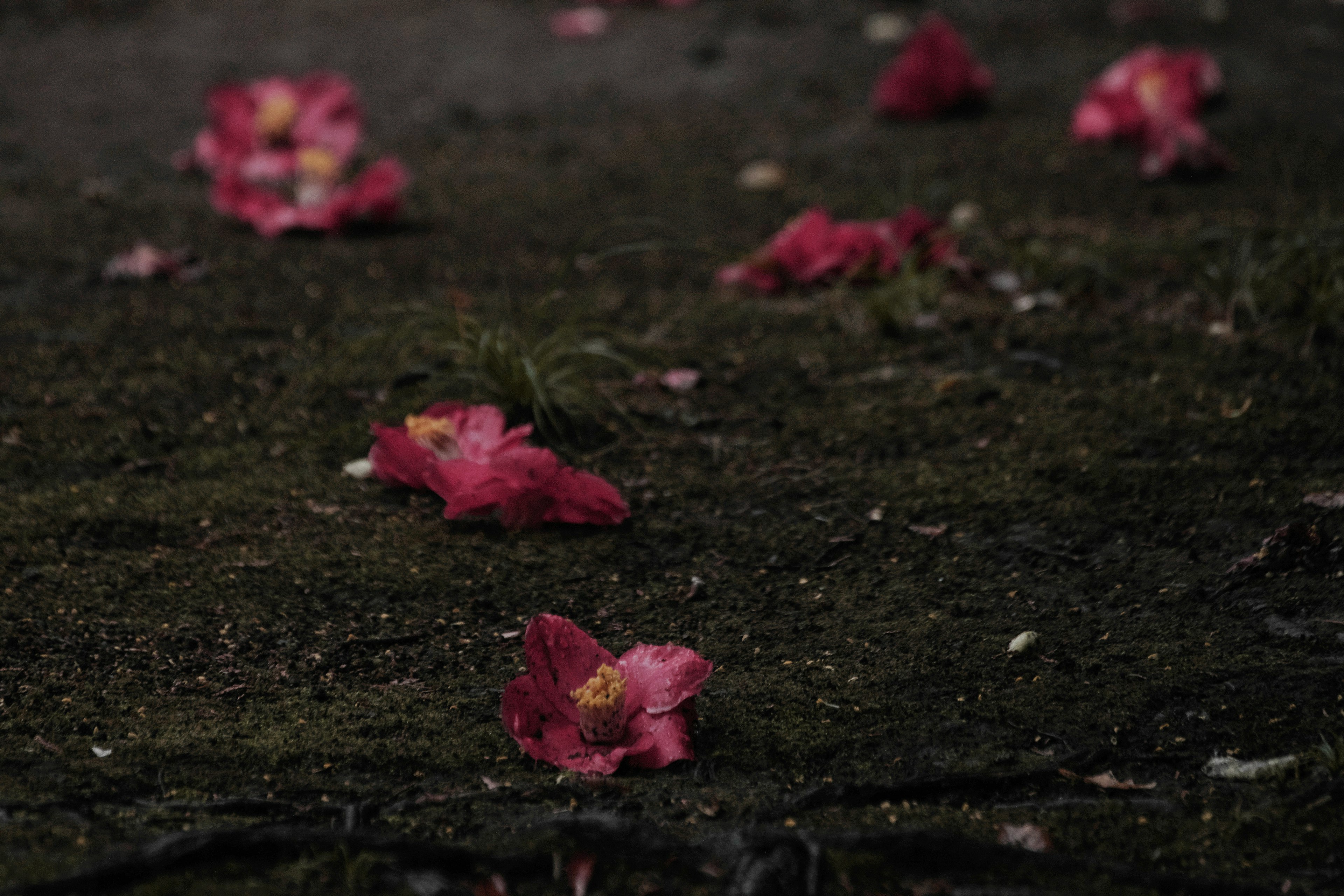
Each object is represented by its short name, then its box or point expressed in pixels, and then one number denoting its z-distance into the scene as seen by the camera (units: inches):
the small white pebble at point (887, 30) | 413.1
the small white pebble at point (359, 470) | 161.9
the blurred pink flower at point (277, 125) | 305.1
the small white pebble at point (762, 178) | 309.3
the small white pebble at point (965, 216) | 270.4
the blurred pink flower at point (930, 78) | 348.5
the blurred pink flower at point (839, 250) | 228.4
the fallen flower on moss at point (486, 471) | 144.0
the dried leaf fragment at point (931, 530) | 147.0
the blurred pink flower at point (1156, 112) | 292.5
